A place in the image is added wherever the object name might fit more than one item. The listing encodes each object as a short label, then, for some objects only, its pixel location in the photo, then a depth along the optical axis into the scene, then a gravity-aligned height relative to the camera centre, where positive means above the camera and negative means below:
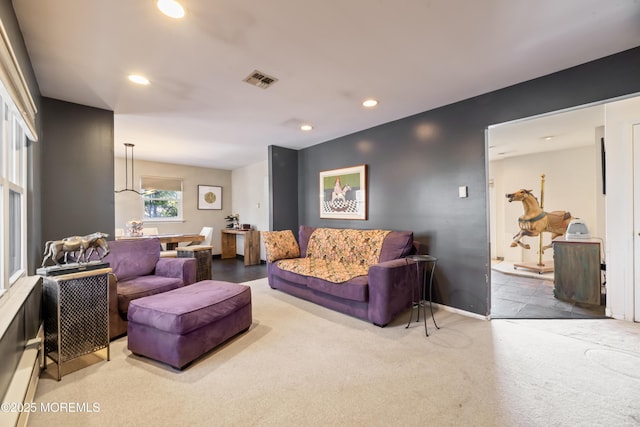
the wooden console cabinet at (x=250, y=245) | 5.99 -0.69
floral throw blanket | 3.15 -0.57
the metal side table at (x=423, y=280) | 2.51 -0.80
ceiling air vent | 2.33 +1.22
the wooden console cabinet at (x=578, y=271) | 3.24 -0.76
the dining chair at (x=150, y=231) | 5.35 -0.32
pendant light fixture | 5.57 +0.91
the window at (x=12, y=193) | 1.58 +0.17
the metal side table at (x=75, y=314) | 1.81 -0.69
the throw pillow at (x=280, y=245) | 3.93 -0.47
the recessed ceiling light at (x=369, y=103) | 2.90 +1.23
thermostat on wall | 2.89 +0.23
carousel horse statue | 4.68 -0.14
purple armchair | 2.39 -0.63
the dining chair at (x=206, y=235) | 5.53 -0.42
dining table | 4.84 -0.44
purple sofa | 2.58 -0.80
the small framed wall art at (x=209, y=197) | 6.87 +0.47
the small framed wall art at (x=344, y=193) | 3.95 +0.32
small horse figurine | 1.90 -0.21
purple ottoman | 1.89 -0.81
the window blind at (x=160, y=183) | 6.02 +0.75
